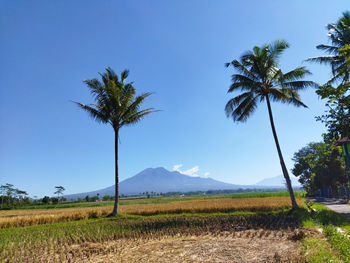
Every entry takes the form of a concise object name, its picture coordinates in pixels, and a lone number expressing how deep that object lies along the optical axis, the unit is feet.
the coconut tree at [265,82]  47.47
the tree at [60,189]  279.86
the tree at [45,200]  193.90
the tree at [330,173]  99.35
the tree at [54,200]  198.16
